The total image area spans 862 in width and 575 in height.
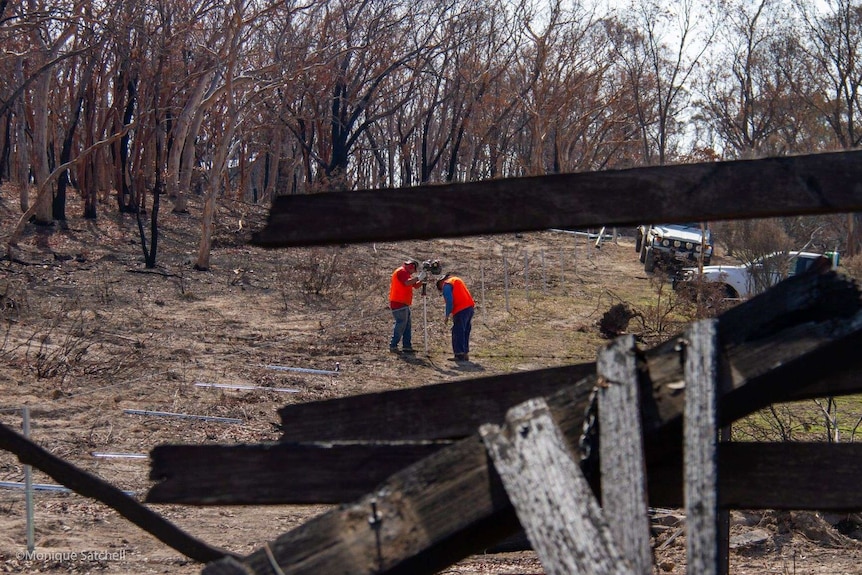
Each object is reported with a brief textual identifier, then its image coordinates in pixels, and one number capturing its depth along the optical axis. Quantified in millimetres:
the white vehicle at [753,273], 21734
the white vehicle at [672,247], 27438
